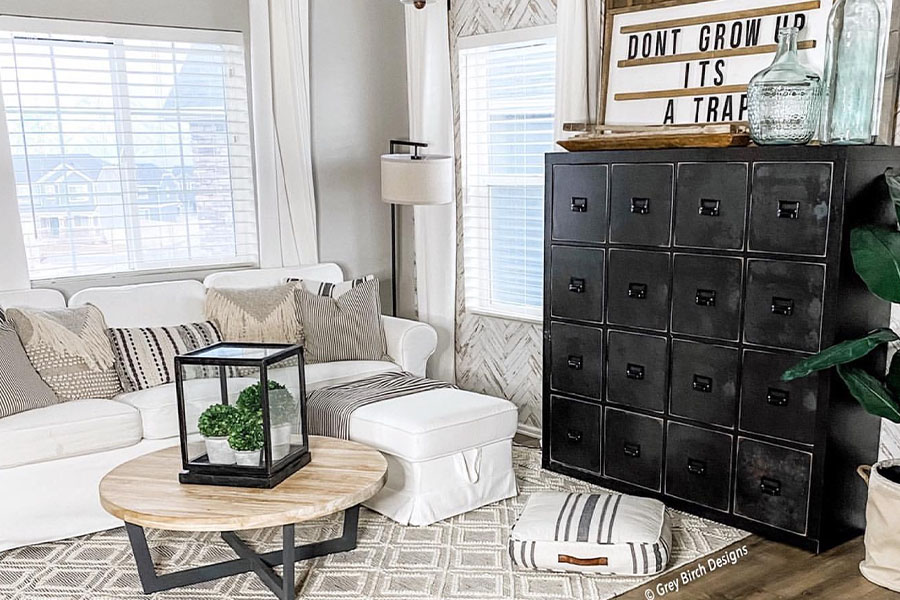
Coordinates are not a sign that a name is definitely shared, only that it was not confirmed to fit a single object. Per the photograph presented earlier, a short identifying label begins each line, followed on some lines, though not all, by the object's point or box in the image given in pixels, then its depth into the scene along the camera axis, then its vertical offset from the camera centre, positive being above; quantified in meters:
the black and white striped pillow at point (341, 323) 4.08 -0.74
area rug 2.81 -1.35
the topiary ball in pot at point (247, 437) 2.67 -0.82
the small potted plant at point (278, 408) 2.67 -0.76
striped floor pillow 2.87 -1.24
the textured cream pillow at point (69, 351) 3.44 -0.73
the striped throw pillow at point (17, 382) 3.24 -0.79
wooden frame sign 3.34 +0.40
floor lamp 4.20 -0.09
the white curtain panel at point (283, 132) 4.44 +0.15
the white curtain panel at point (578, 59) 3.88 +0.43
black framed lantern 2.67 -0.76
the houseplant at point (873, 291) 2.70 -0.42
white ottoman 3.27 -1.08
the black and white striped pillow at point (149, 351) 3.62 -0.77
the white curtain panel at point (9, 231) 3.79 -0.28
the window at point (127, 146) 3.89 +0.08
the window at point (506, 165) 4.30 -0.03
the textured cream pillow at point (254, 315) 3.98 -0.68
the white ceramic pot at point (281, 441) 2.73 -0.86
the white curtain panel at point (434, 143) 4.63 +0.09
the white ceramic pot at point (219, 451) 2.71 -0.87
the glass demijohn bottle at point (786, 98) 2.92 +0.18
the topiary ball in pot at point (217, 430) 2.68 -0.80
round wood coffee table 2.50 -0.98
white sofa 3.11 -1.05
